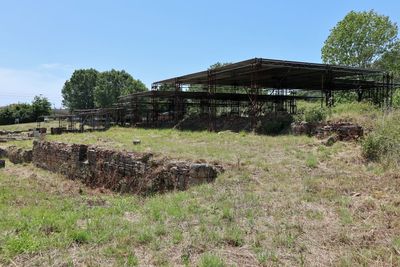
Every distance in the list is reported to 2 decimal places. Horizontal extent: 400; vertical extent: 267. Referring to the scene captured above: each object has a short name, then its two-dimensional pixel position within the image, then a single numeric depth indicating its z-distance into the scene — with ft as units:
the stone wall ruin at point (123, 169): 31.65
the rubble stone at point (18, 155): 68.76
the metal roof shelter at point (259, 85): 63.31
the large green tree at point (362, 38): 124.06
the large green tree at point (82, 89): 260.62
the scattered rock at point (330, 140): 39.50
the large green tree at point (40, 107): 206.90
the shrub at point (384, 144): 29.22
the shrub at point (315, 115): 48.23
